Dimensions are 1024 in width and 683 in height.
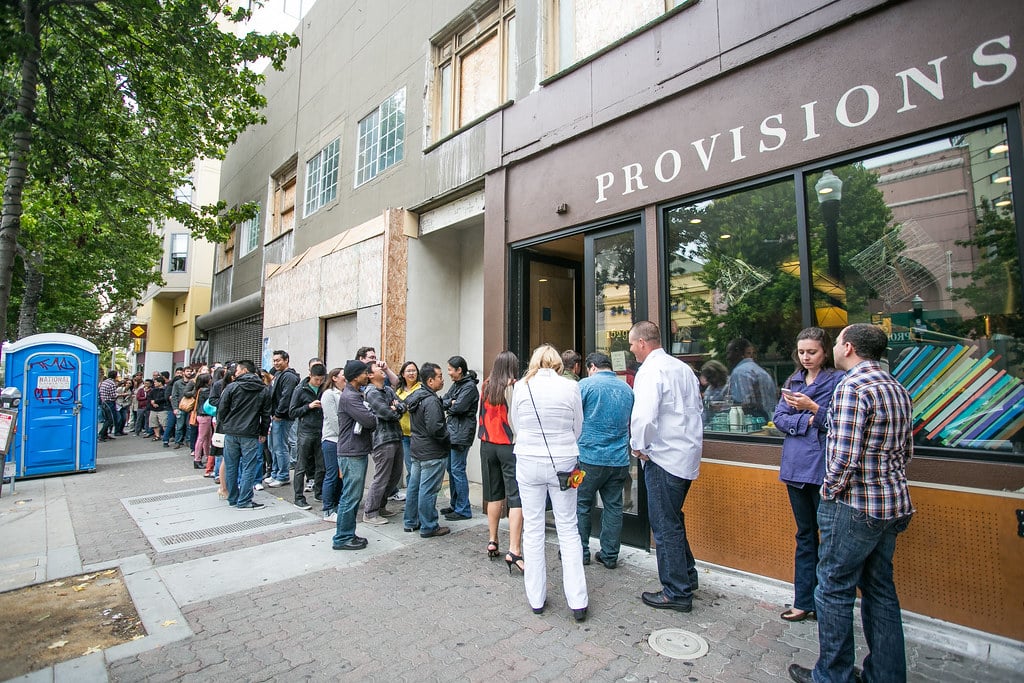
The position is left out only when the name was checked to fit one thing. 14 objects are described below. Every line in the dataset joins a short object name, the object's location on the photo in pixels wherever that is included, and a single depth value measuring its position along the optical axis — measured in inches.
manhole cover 126.1
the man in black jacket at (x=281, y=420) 310.8
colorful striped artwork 133.3
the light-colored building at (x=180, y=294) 911.7
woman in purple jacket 134.7
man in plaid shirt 100.9
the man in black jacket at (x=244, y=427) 269.9
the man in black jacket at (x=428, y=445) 218.2
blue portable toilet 366.9
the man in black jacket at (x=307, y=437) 280.5
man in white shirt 149.6
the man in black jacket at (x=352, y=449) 205.0
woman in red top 182.2
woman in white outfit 145.0
